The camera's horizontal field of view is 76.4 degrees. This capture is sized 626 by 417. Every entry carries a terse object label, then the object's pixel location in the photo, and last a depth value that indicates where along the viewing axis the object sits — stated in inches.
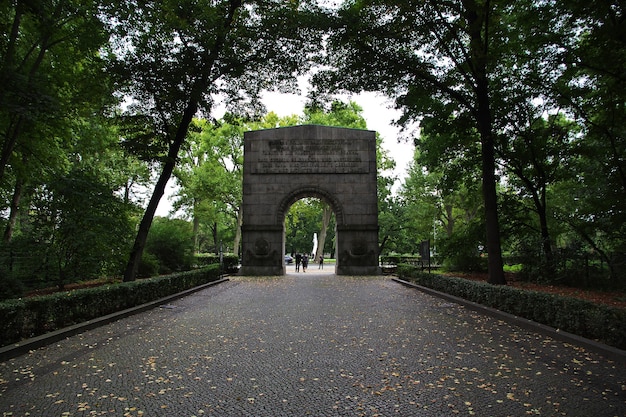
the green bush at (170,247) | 840.3
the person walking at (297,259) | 1217.0
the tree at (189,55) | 484.7
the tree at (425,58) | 457.4
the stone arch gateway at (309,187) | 957.8
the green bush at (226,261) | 1013.8
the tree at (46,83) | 428.5
